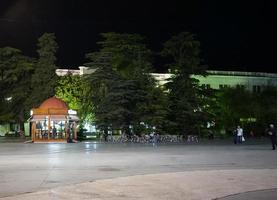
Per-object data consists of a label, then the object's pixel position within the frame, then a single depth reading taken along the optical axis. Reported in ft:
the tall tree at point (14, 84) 226.79
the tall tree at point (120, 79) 200.44
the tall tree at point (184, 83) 205.77
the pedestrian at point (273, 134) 120.37
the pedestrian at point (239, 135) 160.25
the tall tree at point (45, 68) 223.92
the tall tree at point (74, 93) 215.92
